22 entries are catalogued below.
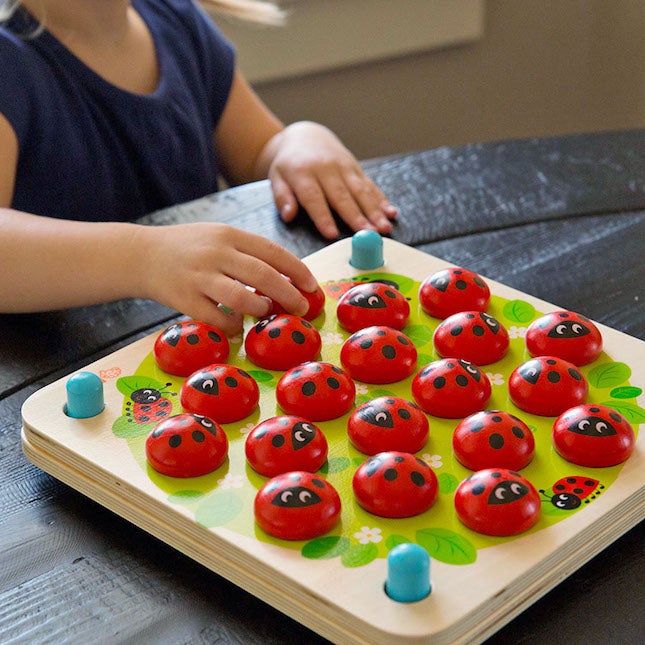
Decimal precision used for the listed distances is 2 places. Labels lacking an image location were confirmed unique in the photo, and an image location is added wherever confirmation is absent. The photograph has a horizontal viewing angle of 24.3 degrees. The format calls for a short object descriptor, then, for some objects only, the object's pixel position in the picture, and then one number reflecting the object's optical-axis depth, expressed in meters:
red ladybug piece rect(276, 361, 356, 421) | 0.85
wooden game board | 0.72
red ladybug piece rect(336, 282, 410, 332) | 0.95
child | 0.98
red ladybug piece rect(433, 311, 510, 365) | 0.91
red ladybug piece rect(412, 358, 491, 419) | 0.86
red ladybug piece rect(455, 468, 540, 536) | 0.76
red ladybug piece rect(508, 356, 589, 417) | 0.86
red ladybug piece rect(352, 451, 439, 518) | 0.77
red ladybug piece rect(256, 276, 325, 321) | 0.97
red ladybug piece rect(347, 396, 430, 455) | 0.82
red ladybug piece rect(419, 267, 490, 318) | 0.96
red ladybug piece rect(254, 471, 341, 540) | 0.76
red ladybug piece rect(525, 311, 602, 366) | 0.91
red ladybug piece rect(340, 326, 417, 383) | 0.89
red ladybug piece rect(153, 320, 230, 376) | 0.91
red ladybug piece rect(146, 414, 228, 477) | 0.81
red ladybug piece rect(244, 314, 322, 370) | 0.91
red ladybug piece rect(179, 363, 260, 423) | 0.86
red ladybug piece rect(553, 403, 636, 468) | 0.81
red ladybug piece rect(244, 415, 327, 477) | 0.80
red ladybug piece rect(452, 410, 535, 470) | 0.81
